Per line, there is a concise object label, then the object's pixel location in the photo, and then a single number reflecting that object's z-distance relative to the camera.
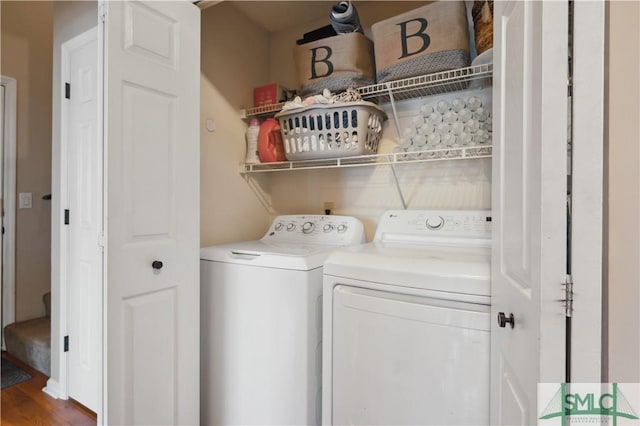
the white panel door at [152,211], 1.29
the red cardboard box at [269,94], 2.22
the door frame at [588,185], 0.60
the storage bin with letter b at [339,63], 1.84
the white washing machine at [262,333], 1.47
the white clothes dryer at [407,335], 1.12
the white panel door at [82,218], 1.83
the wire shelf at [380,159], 1.58
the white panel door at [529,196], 0.63
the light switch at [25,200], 2.64
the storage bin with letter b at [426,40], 1.59
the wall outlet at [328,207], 2.27
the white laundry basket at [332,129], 1.79
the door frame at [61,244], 1.95
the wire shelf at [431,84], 1.58
